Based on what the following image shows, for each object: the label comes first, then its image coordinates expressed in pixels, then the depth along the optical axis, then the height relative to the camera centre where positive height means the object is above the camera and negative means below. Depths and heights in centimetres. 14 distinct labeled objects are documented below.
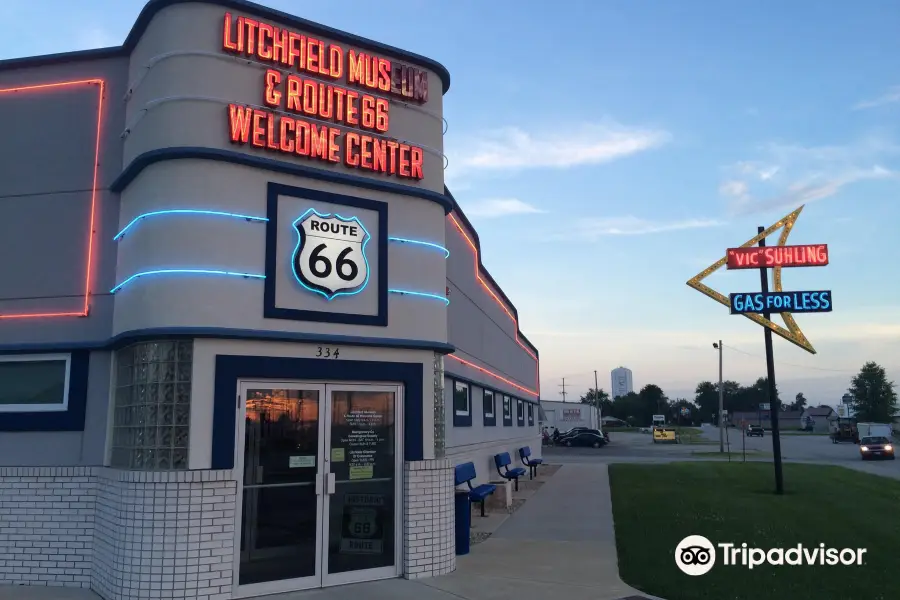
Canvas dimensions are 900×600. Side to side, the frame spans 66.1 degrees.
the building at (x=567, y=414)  6700 -116
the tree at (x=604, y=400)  17312 +55
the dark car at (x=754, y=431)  8160 -352
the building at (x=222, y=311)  888 +128
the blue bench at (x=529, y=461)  2635 -228
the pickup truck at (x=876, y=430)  4488 -178
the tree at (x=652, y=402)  15125 +5
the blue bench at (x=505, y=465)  2043 -189
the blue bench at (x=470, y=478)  1439 -165
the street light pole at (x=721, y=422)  4279 -121
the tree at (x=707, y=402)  17755 +7
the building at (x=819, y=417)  14359 -315
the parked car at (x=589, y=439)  5381 -285
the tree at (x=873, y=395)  12325 +136
